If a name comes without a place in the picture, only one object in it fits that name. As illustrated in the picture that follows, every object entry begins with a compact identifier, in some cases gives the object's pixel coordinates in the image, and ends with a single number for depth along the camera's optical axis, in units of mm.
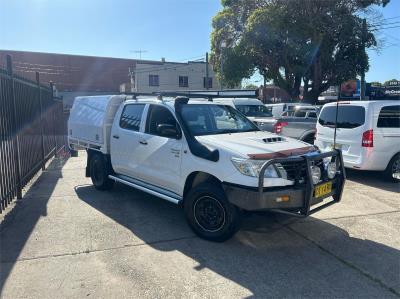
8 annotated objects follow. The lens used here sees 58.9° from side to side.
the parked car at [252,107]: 15195
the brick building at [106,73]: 47125
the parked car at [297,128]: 10234
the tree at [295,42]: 25859
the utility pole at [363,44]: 19553
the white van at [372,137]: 7406
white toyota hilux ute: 4152
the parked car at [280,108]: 20600
